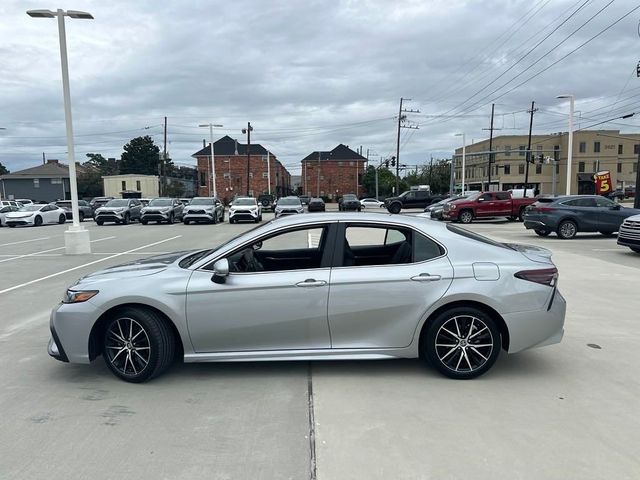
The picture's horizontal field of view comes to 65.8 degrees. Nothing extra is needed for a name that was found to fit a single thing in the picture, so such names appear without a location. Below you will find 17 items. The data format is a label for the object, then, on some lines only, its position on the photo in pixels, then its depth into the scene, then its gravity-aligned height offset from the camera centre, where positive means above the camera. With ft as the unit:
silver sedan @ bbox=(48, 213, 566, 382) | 14.02 -3.51
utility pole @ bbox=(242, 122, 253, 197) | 191.52 +22.29
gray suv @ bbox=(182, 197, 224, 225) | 94.79 -4.58
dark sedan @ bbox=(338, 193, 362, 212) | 137.90 -4.66
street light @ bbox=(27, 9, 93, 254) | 46.52 +5.74
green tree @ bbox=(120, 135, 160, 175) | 366.63 +21.83
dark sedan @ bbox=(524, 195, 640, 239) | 56.85 -3.26
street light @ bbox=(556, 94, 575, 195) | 105.81 +9.00
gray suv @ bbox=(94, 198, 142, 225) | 97.04 -4.69
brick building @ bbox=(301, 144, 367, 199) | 327.26 +8.99
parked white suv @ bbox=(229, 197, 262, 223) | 94.58 -4.34
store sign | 113.91 +1.05
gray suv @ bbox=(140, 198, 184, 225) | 96.27 -4.62
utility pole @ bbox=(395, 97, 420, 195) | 202.06 +20.02
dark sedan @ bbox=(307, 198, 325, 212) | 140.37 -5.22
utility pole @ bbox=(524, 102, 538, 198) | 201.41 +30.68
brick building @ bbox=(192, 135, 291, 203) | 296.30 +11.49
